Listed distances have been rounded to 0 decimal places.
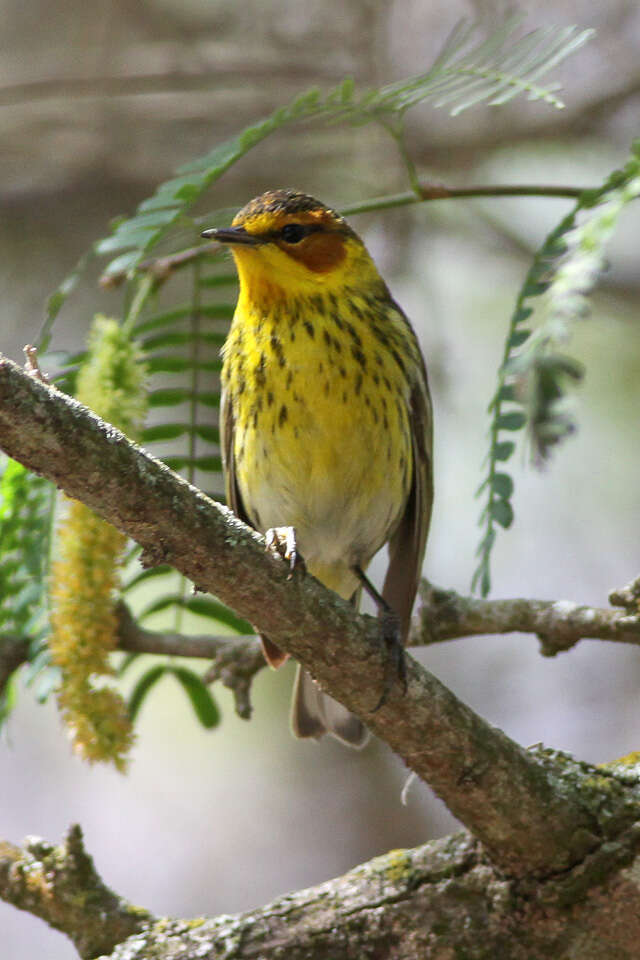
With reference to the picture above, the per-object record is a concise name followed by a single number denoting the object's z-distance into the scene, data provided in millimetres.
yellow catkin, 5445
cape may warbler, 6605
